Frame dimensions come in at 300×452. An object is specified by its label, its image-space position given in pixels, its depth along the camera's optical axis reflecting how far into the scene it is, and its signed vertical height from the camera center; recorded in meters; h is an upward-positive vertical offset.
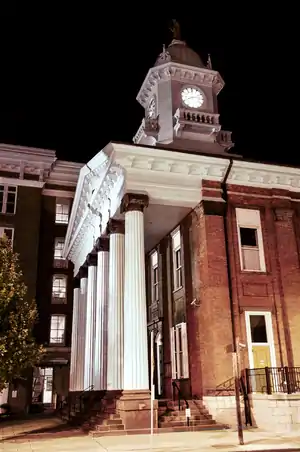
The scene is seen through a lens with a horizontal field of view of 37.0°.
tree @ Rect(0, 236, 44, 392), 14.05 +2.07
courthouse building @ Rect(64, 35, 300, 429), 15.57 +4.24
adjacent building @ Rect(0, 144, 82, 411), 33.41 +11.09
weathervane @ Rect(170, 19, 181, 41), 26.70 +20.48
